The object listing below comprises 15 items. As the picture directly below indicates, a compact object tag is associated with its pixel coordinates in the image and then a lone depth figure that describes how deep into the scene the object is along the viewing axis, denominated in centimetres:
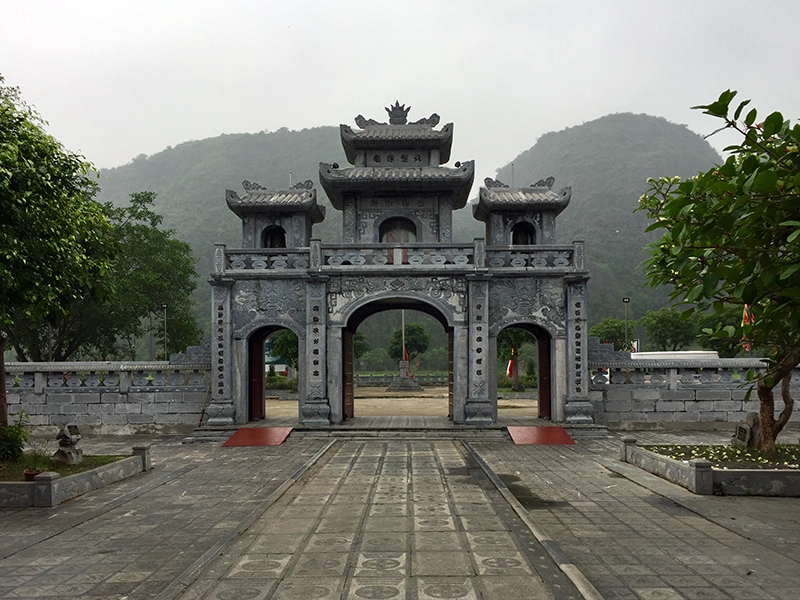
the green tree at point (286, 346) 3653
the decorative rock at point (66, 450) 1107
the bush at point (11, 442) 1070
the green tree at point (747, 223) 524
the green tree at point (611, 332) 4431
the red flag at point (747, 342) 883
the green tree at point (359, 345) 4585
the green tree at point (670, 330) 4269
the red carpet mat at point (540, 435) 1560
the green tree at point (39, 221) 915
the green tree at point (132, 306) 2788
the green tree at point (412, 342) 4856
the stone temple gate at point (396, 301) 1733
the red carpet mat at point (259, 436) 1567
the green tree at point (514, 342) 3269
